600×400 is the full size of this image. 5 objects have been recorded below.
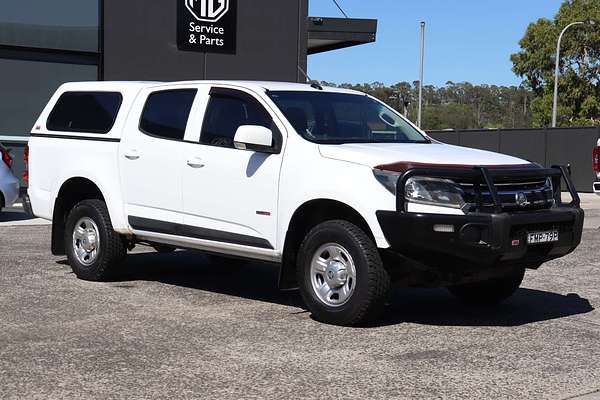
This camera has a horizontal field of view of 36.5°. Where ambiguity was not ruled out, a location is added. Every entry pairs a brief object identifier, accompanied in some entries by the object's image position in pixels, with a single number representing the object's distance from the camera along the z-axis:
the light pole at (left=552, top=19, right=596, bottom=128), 38.61
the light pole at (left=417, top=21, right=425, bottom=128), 46.66
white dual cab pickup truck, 6.30
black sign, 20.66
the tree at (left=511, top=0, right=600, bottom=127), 52.34
